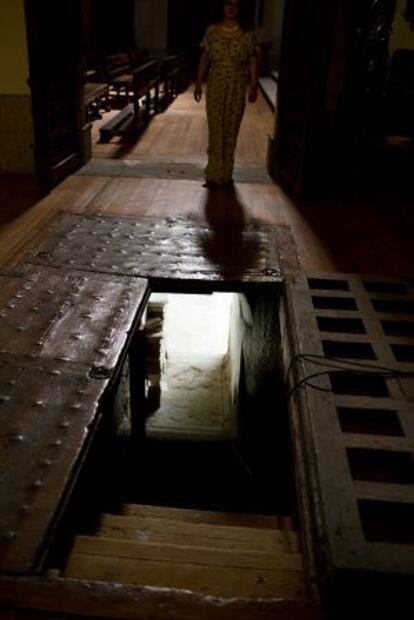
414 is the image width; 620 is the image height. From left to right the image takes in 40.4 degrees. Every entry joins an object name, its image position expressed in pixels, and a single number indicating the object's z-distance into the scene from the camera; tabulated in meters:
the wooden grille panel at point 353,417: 1.65
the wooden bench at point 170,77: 9.86
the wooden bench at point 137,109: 7.26
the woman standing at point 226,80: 4.60
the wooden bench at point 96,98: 8.02
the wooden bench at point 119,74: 10.09
